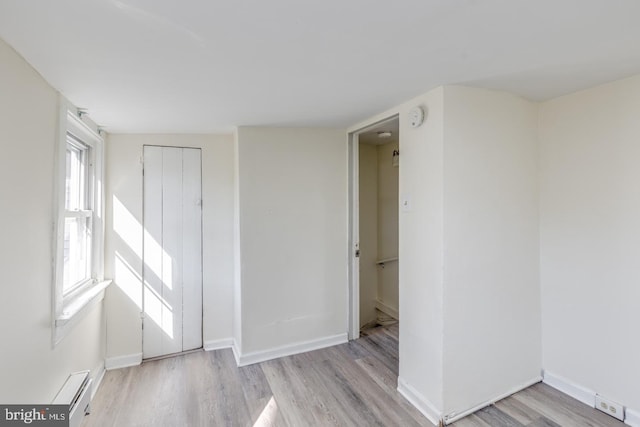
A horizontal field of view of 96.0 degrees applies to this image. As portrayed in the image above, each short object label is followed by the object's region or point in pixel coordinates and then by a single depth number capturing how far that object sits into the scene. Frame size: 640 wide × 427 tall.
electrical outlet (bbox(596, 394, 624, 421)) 1.85
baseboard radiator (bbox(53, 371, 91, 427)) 1.69
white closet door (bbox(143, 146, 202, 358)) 2.80
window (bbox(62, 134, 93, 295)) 2.20
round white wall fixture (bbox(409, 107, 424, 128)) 1.98
